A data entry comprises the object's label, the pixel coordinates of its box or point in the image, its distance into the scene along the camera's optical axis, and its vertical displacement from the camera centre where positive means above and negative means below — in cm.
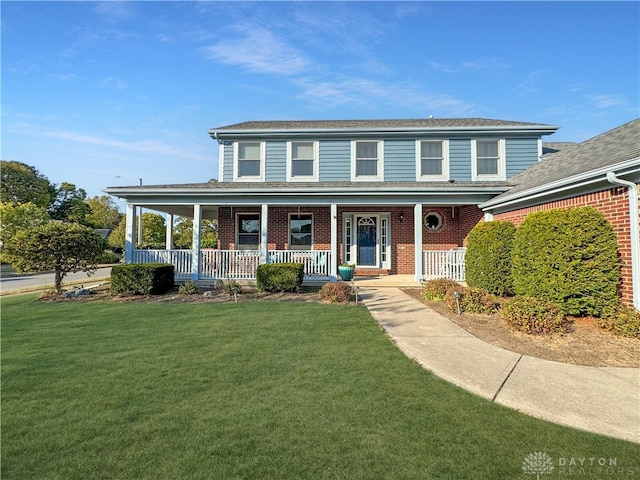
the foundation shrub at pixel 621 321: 491 -117
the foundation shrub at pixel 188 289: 948 -125
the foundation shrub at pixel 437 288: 824 -108
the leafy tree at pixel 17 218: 2628 +256
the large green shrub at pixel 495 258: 795 -25
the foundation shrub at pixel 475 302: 678 -119
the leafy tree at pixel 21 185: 3556 +730
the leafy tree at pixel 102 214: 4434 +533
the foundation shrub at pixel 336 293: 805 -116
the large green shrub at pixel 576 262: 553 -24
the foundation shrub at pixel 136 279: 917 -92
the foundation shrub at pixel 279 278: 934 -90
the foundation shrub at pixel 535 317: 518 -116
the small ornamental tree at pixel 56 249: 908 -5
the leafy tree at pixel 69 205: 4238 +594
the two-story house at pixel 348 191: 1104 +194
